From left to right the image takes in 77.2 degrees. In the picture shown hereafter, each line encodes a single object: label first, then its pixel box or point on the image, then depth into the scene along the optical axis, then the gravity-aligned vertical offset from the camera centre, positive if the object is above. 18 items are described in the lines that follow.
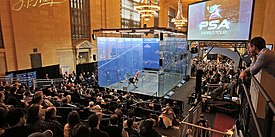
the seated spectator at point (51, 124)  2.49 -1.11
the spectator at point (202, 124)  4.53 -2.03
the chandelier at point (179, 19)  10.79 +2.02
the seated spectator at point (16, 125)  1.98 -0.94
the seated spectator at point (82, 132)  1.98 -0.97
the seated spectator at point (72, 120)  2.45 -1.04
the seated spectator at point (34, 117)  2.45 -1.00
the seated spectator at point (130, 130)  2.83 -1.39
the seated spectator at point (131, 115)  3.74 -1.50
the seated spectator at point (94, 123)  2.21 -1.03
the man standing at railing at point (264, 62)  1.95 -0.16
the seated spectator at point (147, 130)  2.73 -1.30
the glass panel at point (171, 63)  9.97 -1.03
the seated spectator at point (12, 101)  3.80 -1.19
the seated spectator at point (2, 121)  2.16 -0.94
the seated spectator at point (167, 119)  4.38 -1.82
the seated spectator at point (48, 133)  2.00 -1.00
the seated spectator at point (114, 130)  2.76 -1.33
